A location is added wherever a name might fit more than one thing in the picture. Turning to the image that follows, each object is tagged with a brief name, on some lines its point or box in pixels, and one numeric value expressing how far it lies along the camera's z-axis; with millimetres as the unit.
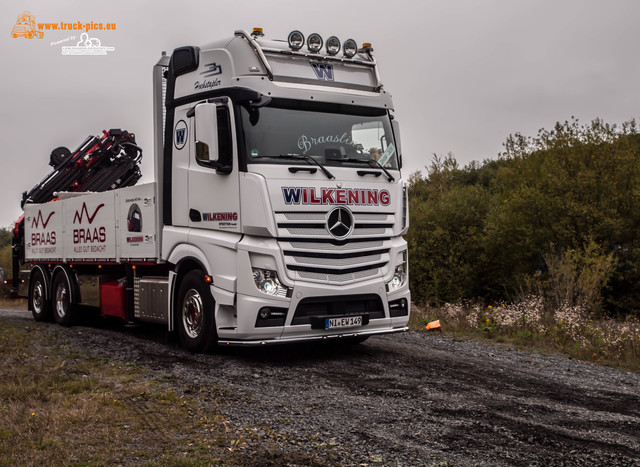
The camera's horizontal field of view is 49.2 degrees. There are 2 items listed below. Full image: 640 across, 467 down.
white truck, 8070
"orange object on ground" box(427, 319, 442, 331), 12000
